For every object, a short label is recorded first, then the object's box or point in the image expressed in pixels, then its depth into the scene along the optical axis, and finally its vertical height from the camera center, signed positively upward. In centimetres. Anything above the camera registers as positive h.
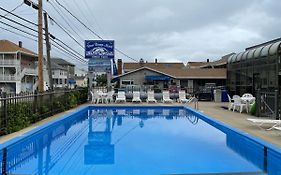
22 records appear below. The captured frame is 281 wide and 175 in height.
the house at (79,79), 6503 +274
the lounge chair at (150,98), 1386 -76
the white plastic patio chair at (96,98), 1356 -72
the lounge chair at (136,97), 1364 -68
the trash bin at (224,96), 1403 -66
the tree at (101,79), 3848 +151
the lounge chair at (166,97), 1386 -74
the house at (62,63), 5229 +644
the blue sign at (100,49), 1524 +288
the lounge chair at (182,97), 1383 -72
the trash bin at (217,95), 1417 -59
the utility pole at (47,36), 1224 +309
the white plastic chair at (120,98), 1368 -74
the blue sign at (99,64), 1532 +176
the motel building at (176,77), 2322 +111
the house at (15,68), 2975 +299
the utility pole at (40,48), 993 +193
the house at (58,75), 4239 +264
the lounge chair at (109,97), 1369 -66
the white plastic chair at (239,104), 936 -83
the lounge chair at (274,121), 594 -103
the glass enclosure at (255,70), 989 +93
